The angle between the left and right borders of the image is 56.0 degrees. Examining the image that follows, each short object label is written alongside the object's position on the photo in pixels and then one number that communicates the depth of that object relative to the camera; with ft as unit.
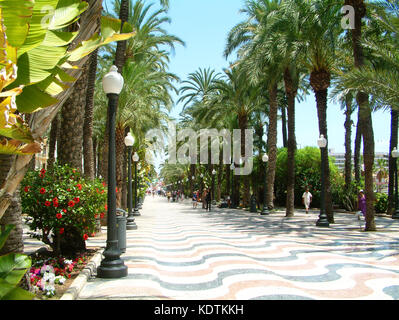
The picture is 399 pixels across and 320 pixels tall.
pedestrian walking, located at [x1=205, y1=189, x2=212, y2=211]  90.40
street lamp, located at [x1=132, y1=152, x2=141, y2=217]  71.53
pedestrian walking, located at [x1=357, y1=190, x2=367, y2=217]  48.49
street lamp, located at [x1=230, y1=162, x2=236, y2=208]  101.01
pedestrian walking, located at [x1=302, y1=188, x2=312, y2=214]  72.43
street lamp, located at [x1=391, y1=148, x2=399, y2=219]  63.88
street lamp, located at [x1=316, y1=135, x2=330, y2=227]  48.58
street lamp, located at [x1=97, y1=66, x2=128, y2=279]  21.16
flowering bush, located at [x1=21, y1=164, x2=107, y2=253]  21.62
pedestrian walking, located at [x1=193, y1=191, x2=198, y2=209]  110.22
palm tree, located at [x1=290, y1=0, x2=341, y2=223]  47.75
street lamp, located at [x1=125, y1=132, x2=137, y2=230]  46.84
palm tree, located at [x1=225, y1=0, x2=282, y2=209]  59.31
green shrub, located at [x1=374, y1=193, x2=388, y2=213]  75.92
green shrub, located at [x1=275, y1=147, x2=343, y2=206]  93.66
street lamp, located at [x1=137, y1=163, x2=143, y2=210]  94.53
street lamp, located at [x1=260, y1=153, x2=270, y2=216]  71.61
